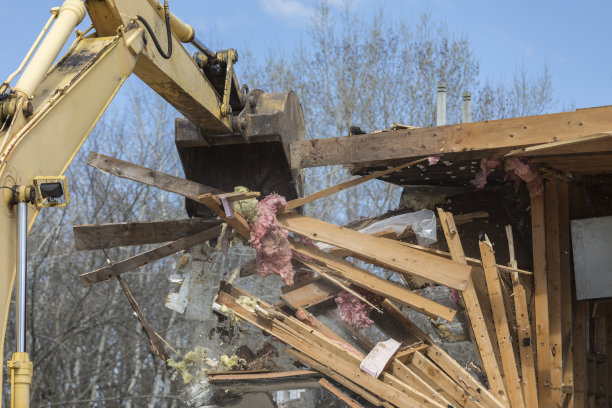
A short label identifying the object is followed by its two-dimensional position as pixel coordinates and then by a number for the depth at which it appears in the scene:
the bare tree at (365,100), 24.39
